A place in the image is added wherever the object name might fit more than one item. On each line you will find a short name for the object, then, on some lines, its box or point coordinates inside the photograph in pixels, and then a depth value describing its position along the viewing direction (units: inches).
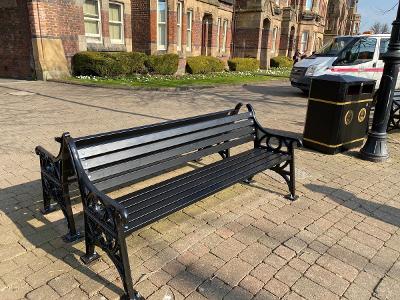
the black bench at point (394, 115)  290.4
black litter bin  213.0
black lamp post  199.0
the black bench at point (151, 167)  95.7
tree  3522.6
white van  437.4
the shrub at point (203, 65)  722.8
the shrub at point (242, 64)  889.5
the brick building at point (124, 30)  490.9
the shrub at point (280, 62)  1141.7
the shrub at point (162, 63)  607.5
